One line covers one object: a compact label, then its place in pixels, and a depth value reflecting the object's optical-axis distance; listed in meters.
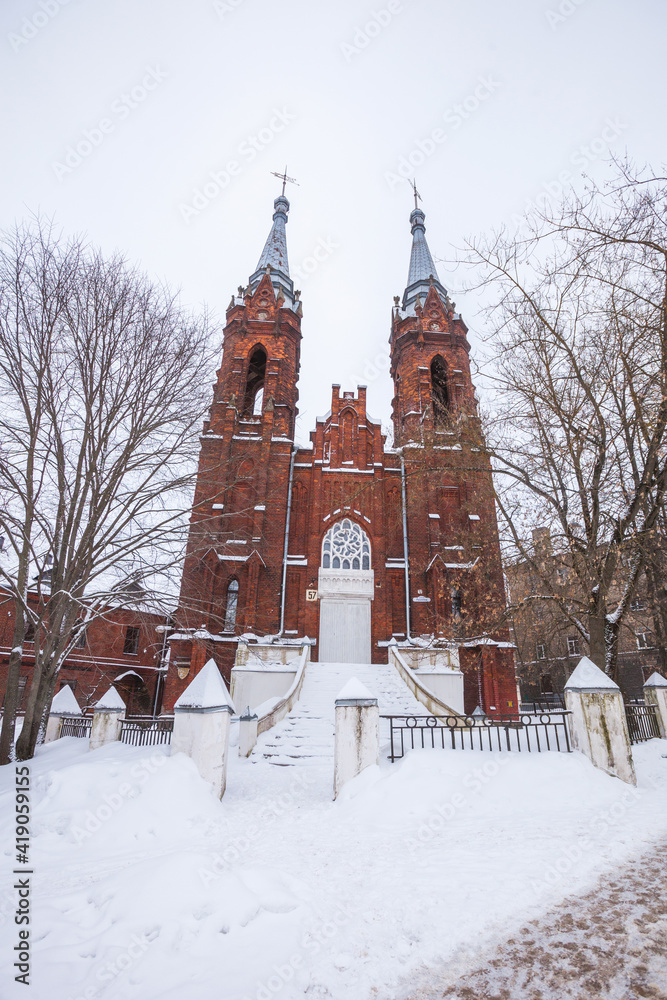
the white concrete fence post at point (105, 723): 10.70
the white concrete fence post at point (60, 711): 13.23
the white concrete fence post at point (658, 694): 12.78
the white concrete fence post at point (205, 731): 7.32
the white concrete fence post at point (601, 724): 7.34
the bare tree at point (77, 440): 9.88
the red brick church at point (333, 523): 19.53
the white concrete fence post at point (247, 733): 10.66
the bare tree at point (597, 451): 7.89
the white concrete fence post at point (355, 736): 7.41
